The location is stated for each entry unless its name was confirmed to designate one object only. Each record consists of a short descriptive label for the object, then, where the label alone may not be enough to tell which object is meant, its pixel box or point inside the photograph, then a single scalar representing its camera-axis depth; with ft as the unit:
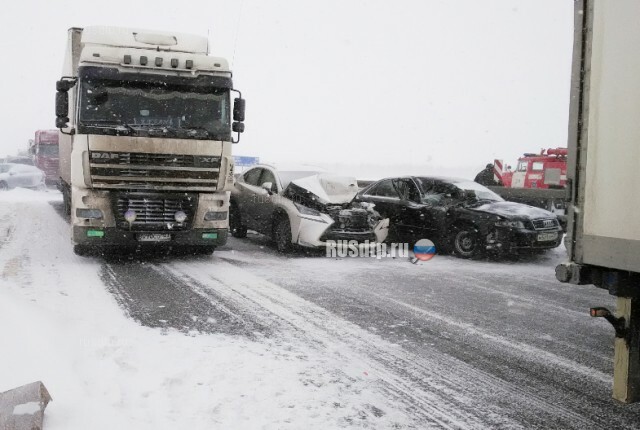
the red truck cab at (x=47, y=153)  95.04
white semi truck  28.07
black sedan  35.14
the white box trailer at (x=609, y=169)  9.11
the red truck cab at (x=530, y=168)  68.85
